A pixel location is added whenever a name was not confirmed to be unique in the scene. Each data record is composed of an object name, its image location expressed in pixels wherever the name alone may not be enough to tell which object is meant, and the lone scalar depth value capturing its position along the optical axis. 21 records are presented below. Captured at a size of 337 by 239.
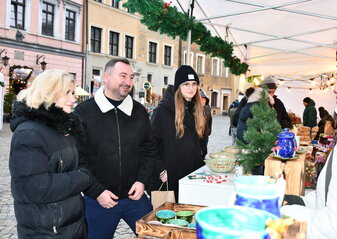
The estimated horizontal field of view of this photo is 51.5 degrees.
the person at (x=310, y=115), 10.62
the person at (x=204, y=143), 3.63
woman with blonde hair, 2.00
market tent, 5.45
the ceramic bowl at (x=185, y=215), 1.82
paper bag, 2.78
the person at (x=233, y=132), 8.65
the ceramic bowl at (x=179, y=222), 1.72
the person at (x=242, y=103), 6.72
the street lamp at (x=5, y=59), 18.96
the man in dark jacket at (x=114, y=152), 2.77
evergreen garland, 4.16
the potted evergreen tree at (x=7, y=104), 17.45
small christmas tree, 2.64
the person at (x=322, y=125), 8.38
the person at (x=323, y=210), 1.08
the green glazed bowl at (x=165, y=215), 1.76
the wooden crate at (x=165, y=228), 1.35
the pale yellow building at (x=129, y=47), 26.78
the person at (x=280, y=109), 5.80
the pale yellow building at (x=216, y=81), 42.22
